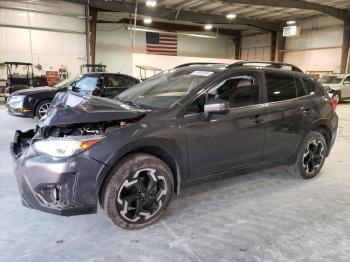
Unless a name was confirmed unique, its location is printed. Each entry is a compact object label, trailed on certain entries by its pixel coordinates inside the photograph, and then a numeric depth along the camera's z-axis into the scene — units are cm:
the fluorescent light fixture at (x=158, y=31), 1849
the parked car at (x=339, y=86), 1423
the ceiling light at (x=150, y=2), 1350
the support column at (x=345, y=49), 1686
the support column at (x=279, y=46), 2071
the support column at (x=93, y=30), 1557
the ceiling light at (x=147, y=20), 1743
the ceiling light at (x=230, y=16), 1736
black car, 772
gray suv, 237
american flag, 2066
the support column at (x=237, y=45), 2422
